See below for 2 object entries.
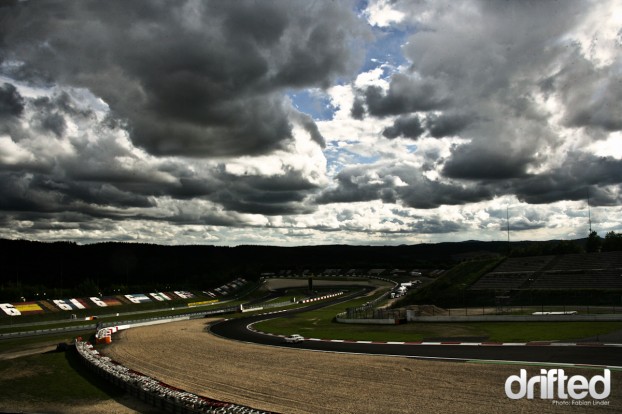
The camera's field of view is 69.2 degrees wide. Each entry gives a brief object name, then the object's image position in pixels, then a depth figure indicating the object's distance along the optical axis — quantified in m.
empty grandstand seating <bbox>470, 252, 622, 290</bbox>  72.12
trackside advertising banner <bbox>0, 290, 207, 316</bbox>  86.94
